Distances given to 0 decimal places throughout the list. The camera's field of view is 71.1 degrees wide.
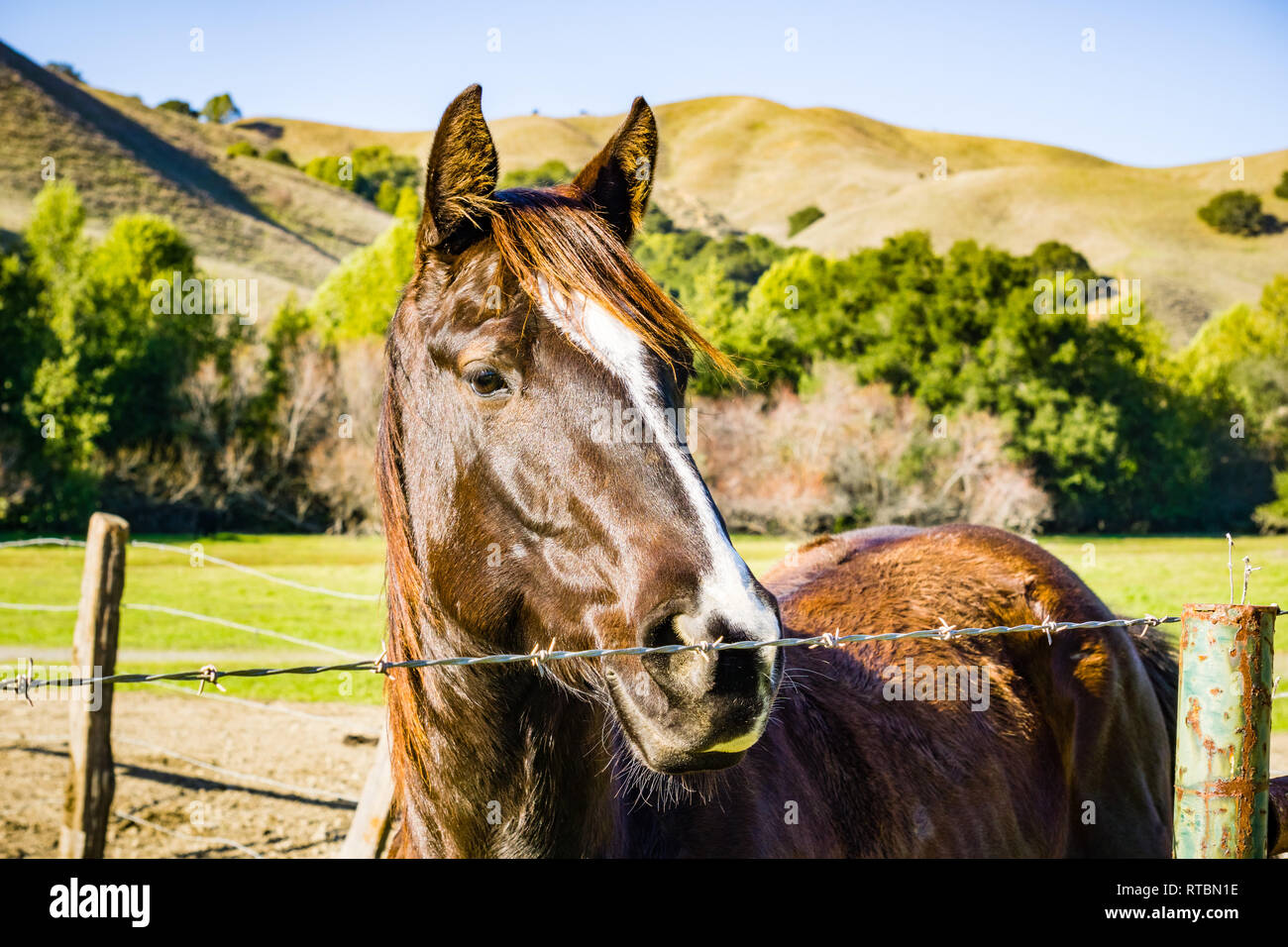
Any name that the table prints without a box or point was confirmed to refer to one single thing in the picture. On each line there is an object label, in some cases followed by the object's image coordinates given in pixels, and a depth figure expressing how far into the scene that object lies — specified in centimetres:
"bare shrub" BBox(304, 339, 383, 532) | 2805
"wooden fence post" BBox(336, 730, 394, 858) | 413
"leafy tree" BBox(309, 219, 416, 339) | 3638
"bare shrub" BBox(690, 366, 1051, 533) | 2978
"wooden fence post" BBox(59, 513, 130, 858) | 483
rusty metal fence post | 185
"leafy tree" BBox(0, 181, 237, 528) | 2789
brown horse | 161
